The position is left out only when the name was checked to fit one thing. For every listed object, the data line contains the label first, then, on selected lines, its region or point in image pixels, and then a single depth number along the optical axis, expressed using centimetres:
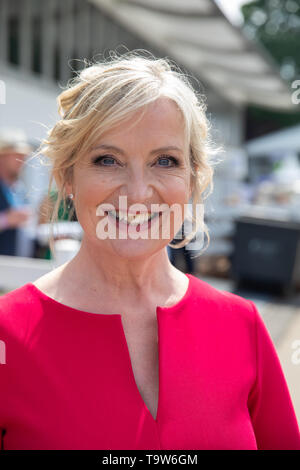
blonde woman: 110
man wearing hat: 368
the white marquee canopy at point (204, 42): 895
